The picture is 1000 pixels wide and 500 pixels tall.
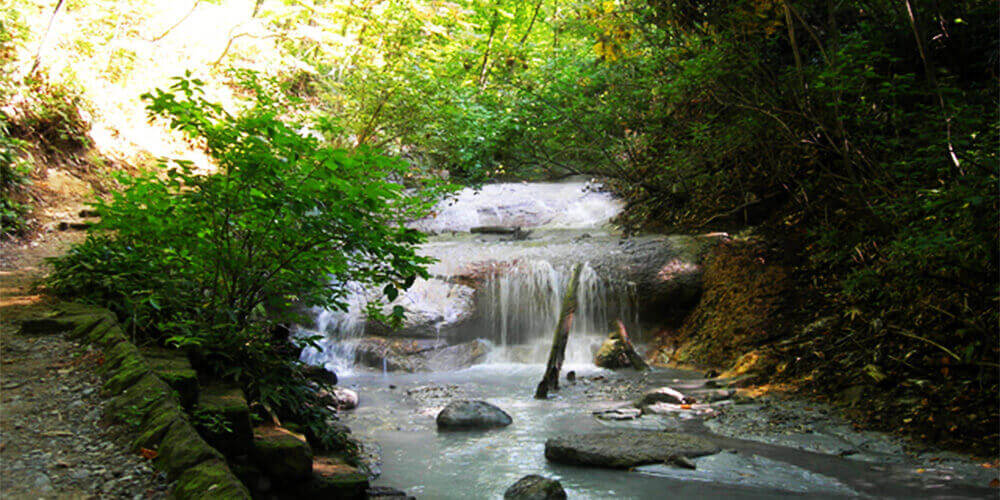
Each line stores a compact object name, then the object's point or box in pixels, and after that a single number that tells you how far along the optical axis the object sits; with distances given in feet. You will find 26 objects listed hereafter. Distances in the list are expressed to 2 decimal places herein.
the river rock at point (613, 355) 33.91
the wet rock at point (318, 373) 20.84
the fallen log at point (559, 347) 28.35
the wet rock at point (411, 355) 35.78
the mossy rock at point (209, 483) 8.33
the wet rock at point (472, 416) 22.90
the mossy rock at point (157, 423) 9.95
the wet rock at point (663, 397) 24.98
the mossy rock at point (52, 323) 15.14
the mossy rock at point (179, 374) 12.14
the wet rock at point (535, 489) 15.15
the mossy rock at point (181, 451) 9.20
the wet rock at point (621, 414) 23.56
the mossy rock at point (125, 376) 11.83
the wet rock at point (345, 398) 26.36
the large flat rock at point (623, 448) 18.16
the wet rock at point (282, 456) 13.28
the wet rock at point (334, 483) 13.99
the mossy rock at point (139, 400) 10.68
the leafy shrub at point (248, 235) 12.92
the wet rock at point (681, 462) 17.53
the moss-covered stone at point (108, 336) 13.94
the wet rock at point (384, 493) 15.24
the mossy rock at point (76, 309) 16.39
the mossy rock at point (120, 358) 12.54
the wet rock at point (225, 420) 11.90
